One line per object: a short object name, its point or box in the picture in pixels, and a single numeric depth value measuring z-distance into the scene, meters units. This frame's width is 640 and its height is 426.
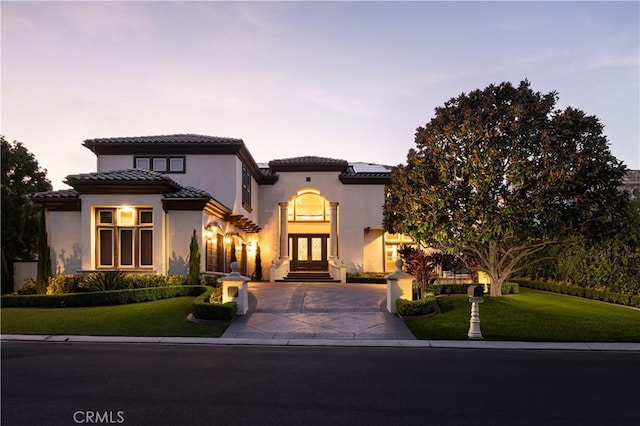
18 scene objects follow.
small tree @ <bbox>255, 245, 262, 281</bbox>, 29.67
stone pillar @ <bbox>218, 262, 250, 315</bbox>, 15.62
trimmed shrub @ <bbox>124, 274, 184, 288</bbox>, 18.58
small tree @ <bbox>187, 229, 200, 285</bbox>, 19.48
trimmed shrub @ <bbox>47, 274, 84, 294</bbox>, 18.23
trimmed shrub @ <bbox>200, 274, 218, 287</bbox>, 19.92
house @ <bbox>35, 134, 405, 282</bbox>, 20.05
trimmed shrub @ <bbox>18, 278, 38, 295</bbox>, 19.00
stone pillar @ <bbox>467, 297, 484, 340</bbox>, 12.83
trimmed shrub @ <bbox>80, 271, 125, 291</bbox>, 17.97
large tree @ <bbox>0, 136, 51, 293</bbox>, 29.22
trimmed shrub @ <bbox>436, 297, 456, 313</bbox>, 16.63
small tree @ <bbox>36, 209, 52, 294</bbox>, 18.67
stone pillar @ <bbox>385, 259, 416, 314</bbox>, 16.31
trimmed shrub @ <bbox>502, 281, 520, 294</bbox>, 21.81
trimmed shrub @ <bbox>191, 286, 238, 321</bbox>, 14.49
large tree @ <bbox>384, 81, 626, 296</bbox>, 16.25
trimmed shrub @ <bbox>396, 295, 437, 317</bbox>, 15.35
